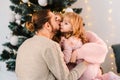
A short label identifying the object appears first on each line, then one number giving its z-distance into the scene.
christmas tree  2.60
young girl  1.96
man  1.69
